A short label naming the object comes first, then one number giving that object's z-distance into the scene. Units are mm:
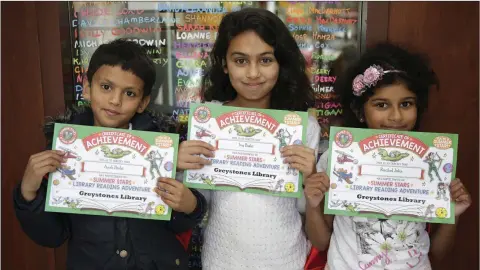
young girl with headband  1629
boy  1580
